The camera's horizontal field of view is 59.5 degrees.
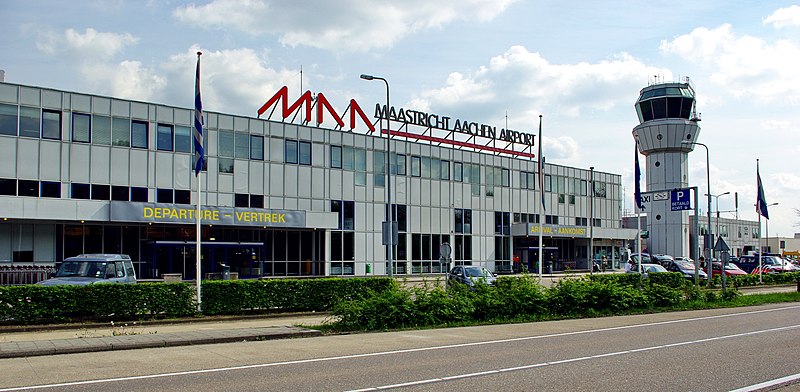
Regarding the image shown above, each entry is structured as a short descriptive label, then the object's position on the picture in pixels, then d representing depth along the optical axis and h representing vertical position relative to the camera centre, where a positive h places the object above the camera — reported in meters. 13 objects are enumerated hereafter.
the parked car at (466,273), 31.89 -1.72
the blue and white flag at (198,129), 22.59 +3.49
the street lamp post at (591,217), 60.89 +1.70
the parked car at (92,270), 21.96 -1.07
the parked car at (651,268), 43.63 -1.99
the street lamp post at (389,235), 28.42 +0.07
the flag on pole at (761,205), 54.75 +2.43
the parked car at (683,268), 44.45 -2.13
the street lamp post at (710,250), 36.72 -0.78
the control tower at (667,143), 74.94 +10.15
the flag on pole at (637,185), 43.81 +3.18
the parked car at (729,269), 48.56 -2.40
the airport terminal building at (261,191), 37.41 +3.04
